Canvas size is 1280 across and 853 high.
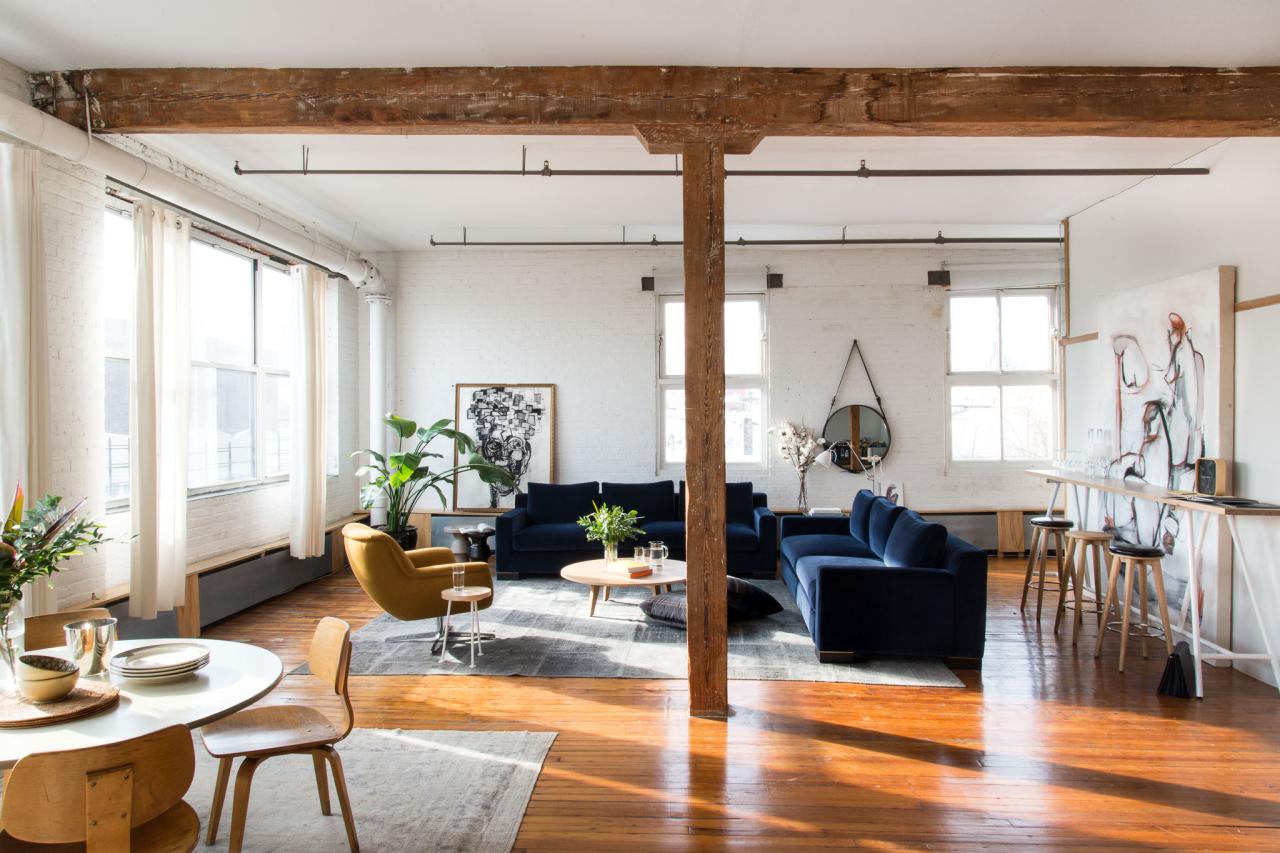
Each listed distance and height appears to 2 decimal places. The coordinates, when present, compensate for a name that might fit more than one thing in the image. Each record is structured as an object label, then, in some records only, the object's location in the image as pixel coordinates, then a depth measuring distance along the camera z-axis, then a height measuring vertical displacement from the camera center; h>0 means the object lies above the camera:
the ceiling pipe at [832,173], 5.45 +1.82
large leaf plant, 7.69 -0.51
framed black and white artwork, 8.86 -0.09
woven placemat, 2.15 -0.81
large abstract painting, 5.12 +0.19
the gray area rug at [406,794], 2.96 -1.57
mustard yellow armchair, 4.94 -0.98
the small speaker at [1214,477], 4.98 -0.36
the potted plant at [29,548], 2.28 -0.37
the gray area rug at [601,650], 4.89 -1.54
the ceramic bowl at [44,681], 2.27 -0.75
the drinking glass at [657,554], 5.98 -1.00
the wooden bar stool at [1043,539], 6.12 -0.94
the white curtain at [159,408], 5.02 +0.13
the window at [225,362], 5.26 +0.52
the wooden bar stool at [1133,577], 4.88 -0.99
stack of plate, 2.46 -0.78
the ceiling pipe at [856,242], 8.02 +1.95
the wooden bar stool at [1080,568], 5.58 -1.08
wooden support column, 4.14 -0.01
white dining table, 2.07 -0.82
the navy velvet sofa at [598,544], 7.57 -1.02
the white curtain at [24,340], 3.98 +0.45
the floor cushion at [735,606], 5.87 -1.40
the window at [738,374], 8.90 +0.56
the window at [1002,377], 8.77 +0.51
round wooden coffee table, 5.65 -1.13
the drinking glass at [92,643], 2.46 -0.70
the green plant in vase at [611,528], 6.16 -0.83
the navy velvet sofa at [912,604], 4.94 -1.16
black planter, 7.97 -1.17
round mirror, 8.70 -0.13
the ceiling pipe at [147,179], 3.90 +1.56
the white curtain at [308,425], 6.99 +0.01
